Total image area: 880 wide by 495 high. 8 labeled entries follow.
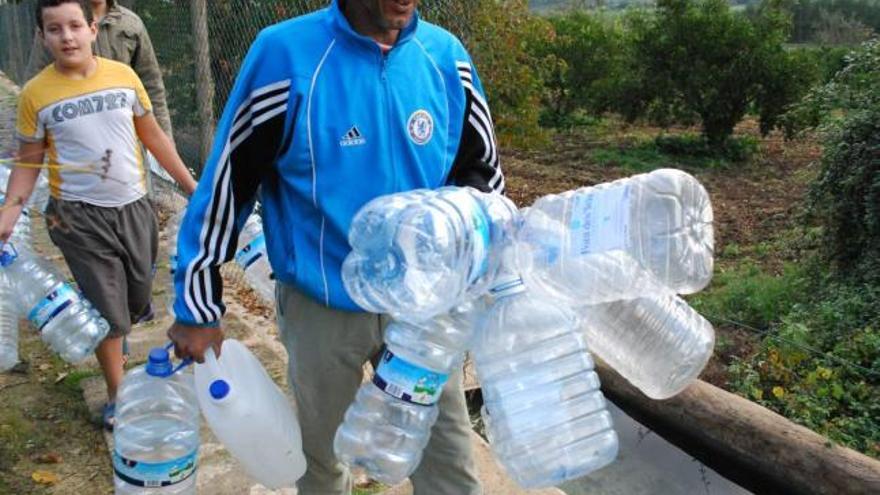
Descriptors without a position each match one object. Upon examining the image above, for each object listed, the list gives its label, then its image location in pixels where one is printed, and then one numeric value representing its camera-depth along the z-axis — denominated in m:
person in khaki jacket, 4.39
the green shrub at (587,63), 15.62
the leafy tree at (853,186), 5.21
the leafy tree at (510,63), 6.72
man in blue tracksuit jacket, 2.05
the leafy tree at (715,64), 12.96
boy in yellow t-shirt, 3.28
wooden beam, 3.41
